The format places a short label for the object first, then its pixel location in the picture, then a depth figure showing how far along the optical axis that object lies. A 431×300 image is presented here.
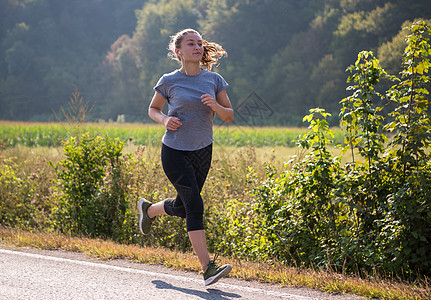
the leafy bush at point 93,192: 7.56
